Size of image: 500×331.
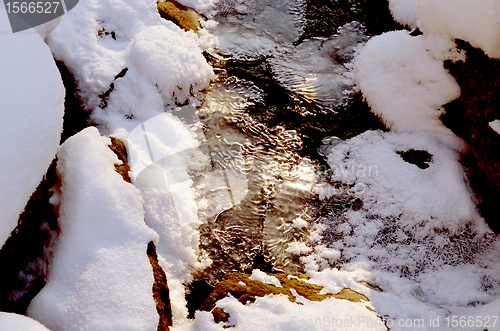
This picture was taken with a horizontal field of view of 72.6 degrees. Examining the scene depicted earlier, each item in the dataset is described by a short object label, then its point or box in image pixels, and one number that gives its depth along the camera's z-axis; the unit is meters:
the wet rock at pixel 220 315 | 1.88
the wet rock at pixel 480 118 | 2.53
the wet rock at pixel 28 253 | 1.72
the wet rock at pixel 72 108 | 2.93
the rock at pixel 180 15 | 3.74
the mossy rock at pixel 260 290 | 2.00
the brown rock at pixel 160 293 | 1.87
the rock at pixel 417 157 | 2.97
